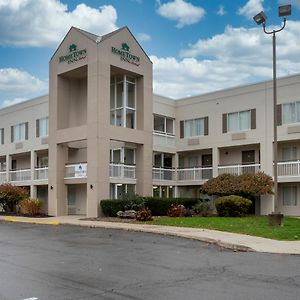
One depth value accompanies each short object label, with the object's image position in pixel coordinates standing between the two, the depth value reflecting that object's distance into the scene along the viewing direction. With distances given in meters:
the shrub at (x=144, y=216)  19.31
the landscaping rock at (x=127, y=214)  20.61
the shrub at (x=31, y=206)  24.81
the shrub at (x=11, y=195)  26.21
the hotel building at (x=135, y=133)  23.54
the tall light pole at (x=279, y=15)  15.43
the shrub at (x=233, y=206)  21.98
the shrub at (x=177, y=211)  21.96
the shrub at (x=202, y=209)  23.24
